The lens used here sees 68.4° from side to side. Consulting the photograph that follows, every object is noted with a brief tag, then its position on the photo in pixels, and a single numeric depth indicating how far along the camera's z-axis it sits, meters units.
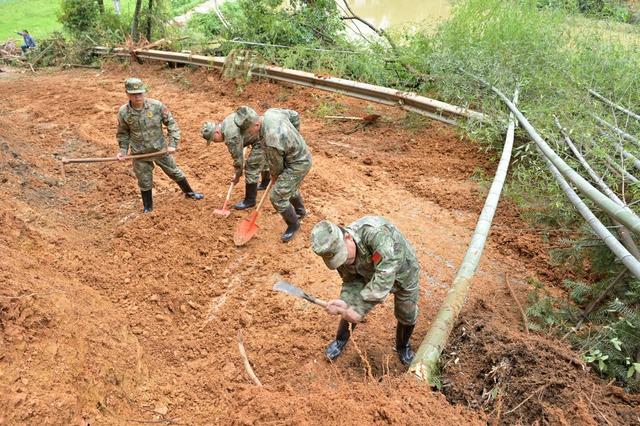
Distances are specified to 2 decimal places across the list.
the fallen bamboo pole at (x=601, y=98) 4.70
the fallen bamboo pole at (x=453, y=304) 3.03
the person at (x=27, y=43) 14.85
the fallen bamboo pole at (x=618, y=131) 4.22
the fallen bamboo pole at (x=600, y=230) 2.81
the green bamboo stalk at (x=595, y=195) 2.57
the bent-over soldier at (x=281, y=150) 5.00
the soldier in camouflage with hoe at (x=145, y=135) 5.66
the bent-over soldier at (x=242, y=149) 5.39
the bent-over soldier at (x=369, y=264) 3.07
